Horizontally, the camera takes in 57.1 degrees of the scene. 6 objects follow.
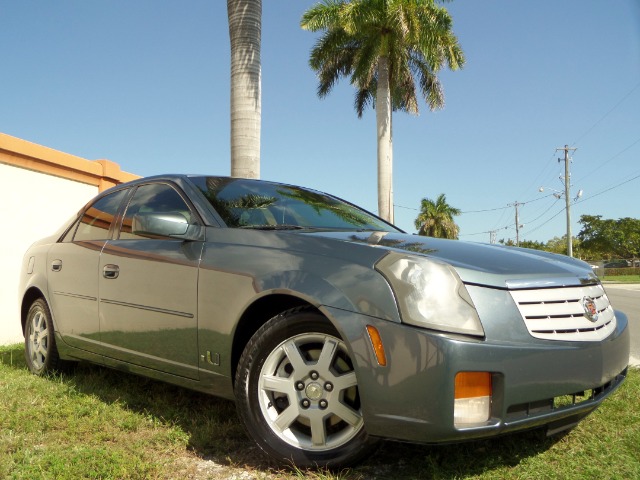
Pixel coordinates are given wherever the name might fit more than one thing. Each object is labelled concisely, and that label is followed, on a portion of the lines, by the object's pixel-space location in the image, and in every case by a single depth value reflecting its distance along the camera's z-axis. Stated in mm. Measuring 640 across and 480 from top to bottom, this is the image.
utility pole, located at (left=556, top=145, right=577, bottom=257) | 42175
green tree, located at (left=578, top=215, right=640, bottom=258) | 68438
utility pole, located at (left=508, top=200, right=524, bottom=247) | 78562
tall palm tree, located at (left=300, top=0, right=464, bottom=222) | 19688
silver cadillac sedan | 2420
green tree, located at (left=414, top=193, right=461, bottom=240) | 54062
